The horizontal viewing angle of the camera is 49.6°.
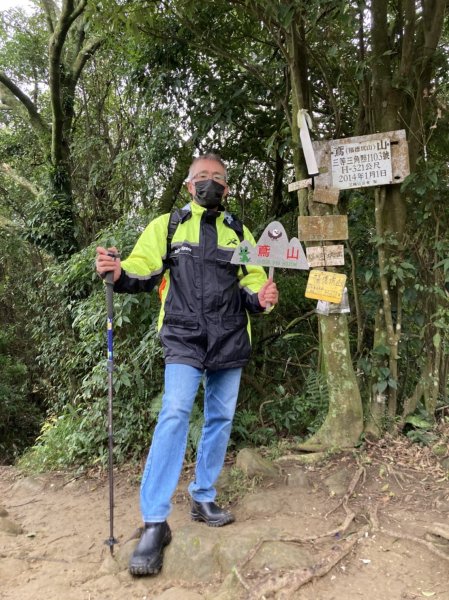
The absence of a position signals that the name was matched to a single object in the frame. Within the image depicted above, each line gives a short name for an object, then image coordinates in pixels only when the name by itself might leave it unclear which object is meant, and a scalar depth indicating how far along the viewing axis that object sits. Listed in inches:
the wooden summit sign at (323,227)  151.6
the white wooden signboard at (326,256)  151.3
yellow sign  146.9
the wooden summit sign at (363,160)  152.4
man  108.7
